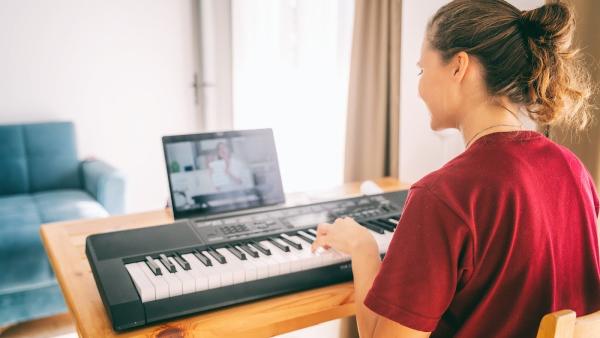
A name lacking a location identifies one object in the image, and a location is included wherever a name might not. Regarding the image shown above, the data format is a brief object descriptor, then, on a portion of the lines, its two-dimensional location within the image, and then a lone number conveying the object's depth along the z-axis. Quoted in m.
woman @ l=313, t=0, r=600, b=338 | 0.78
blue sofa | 2.42
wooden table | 1.00
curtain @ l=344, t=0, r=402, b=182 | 2.10
